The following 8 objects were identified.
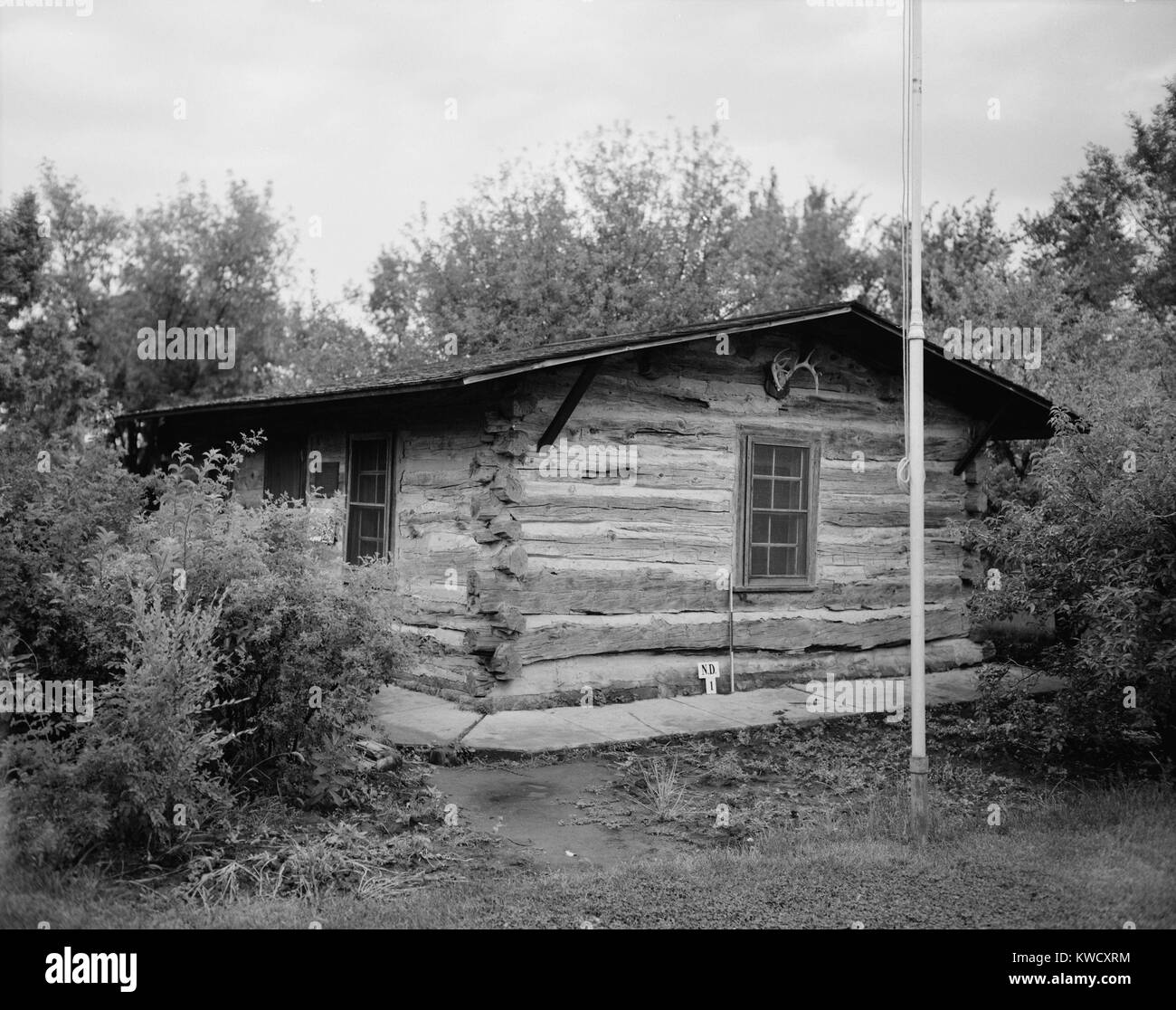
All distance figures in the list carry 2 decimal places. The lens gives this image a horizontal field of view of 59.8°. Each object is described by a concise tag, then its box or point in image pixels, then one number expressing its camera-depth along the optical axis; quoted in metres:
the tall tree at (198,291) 33.78
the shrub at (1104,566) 7.25
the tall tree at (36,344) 26.12
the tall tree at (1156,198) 27.23
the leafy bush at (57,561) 6.07
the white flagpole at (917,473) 6.09
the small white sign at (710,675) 10.78
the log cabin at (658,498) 9.73
